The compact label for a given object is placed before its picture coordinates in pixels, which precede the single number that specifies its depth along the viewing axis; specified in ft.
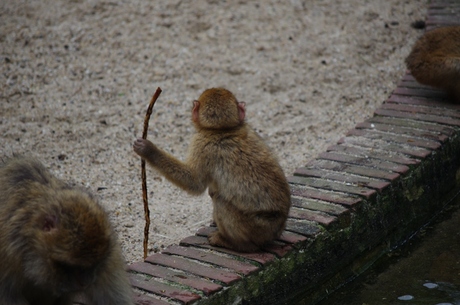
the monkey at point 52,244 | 22.54
